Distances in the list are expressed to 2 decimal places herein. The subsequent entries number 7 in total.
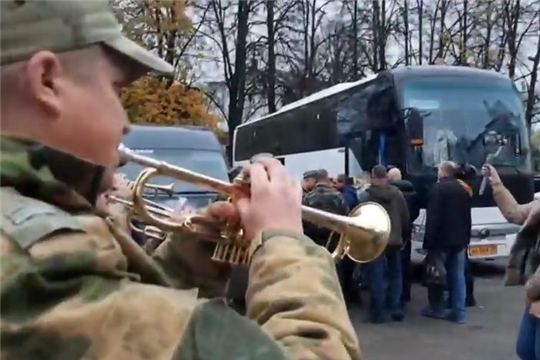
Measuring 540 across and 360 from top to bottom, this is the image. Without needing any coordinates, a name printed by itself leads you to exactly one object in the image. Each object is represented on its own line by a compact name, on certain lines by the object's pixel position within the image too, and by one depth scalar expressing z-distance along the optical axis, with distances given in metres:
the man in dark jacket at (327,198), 9.45
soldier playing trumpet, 1.28
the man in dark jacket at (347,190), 11.45
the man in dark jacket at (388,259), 10.54
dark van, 11.27
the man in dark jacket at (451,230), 10.64
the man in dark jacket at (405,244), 11.66
